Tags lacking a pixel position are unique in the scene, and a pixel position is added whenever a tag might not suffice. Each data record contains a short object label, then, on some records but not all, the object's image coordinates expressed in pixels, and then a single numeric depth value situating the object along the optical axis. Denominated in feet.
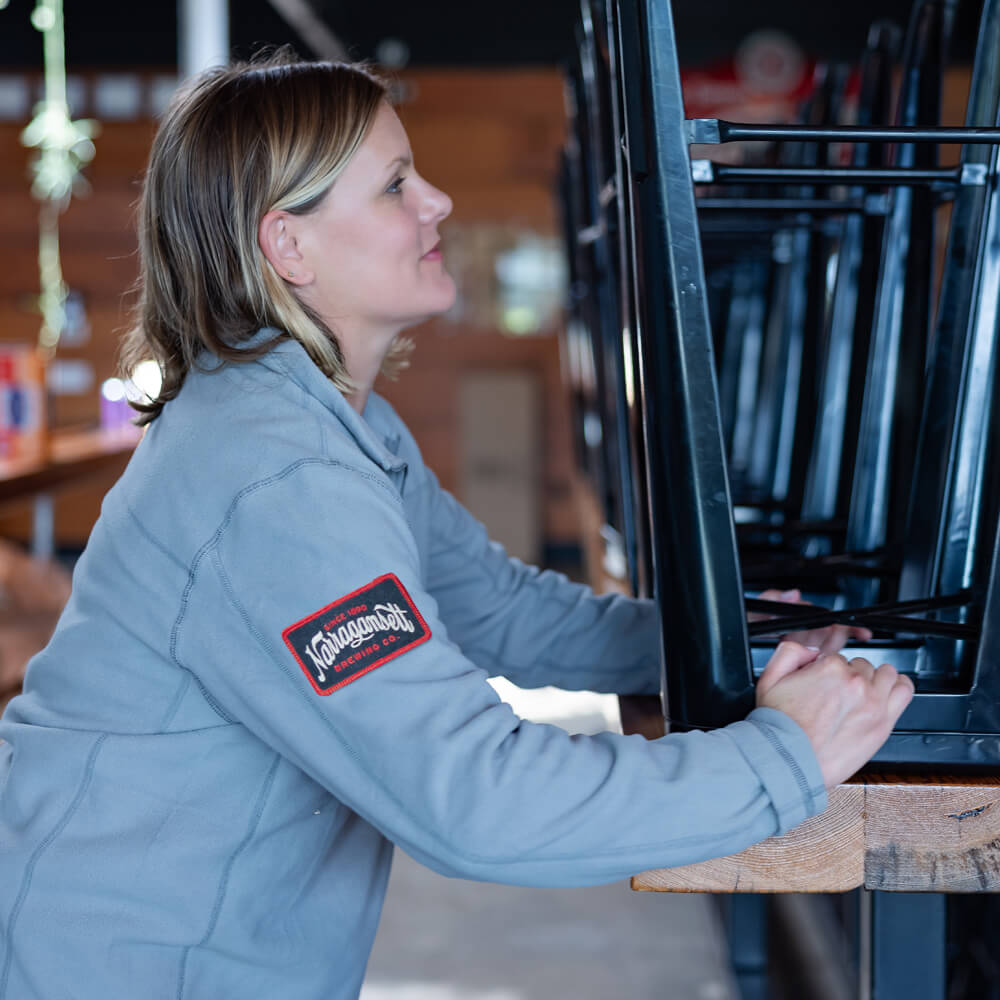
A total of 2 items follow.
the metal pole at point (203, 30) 14.26
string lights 18.12
